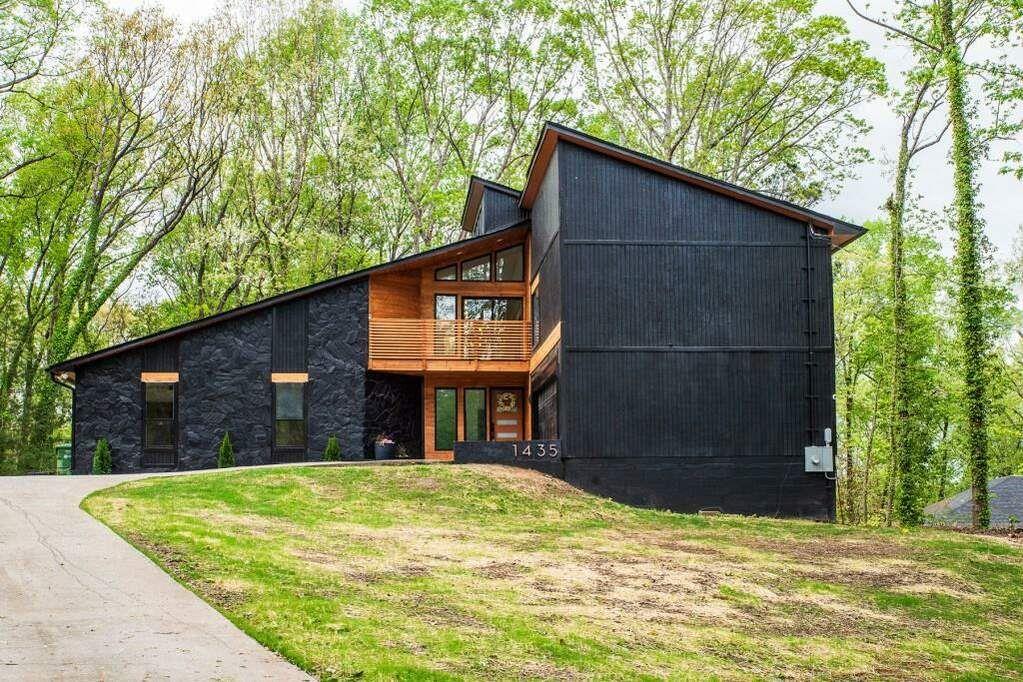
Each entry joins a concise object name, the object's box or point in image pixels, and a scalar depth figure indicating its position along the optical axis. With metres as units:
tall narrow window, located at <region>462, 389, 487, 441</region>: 27.69
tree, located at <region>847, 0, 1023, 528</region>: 20.36
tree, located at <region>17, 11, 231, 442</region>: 32.53
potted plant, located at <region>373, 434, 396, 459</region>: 25.92
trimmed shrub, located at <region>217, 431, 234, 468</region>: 25.31
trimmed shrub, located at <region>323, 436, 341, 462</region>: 25.66
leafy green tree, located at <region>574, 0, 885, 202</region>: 33.09
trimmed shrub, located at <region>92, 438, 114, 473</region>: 25.19
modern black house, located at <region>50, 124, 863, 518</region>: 20.59
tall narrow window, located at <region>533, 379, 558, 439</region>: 22.44
